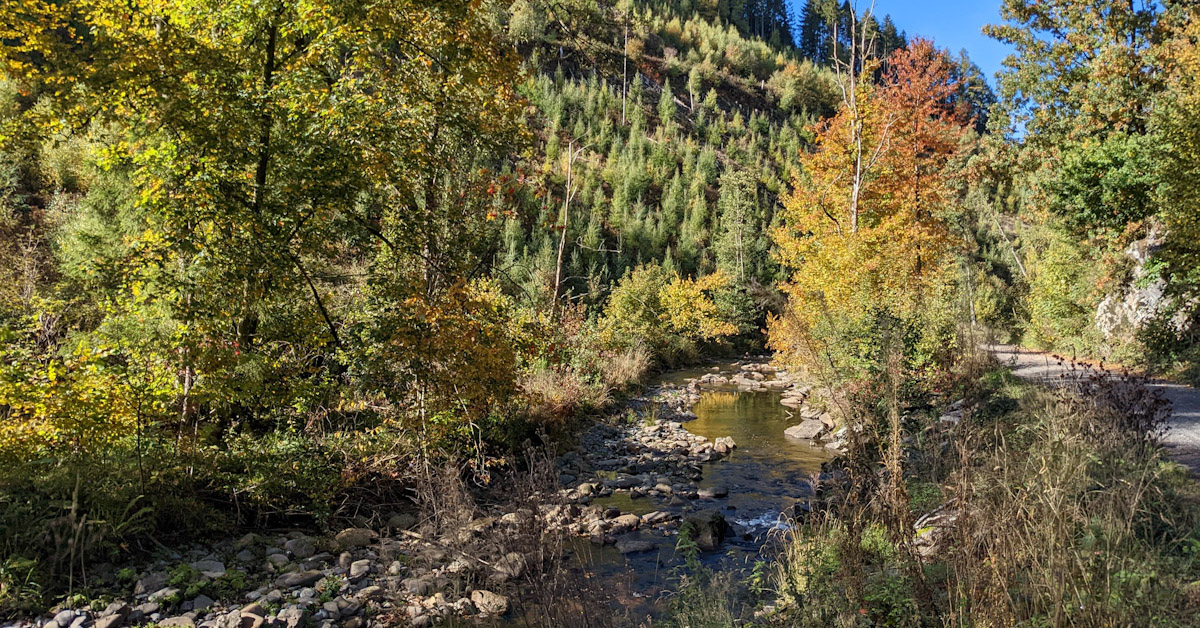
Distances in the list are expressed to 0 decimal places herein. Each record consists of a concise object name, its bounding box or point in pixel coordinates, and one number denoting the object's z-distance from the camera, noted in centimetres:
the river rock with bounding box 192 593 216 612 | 501
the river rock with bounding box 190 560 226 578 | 549
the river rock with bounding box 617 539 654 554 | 701
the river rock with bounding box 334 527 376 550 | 658
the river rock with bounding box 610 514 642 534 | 762
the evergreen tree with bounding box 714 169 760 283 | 3756
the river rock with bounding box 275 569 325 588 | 558
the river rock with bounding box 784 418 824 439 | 1264
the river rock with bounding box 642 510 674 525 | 796
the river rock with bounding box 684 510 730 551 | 708
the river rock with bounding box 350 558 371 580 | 594
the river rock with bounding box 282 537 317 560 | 623
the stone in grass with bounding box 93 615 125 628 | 454
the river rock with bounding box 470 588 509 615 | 537
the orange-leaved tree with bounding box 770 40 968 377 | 1319
